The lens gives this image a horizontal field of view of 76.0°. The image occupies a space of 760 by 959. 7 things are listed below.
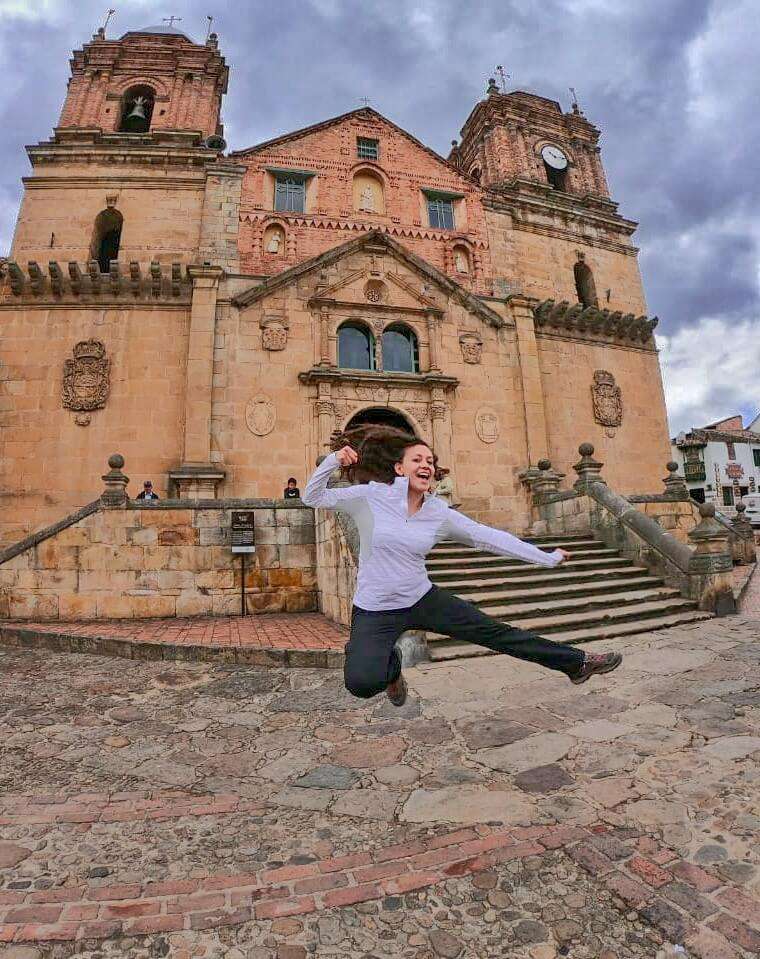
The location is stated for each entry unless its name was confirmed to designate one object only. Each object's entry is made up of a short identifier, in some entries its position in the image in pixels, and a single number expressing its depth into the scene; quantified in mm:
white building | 36844
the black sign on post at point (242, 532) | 8414
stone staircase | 6469
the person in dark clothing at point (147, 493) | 10932
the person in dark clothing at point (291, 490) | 11617
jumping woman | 2645
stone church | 13562
